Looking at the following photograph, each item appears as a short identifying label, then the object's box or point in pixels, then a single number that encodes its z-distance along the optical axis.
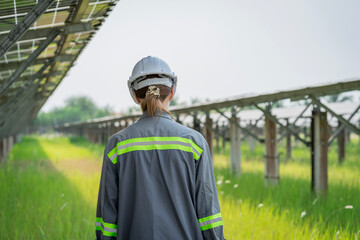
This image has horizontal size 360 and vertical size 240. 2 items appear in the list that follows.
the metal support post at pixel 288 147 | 14.46
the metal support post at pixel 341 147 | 12.80
